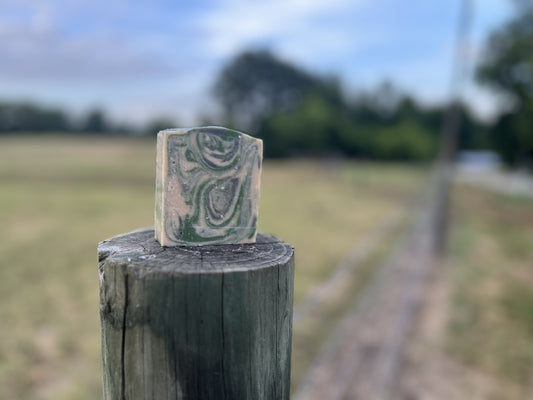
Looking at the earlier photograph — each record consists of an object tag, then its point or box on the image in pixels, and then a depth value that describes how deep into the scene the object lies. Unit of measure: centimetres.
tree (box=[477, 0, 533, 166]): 2179
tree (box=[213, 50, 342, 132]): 4991
